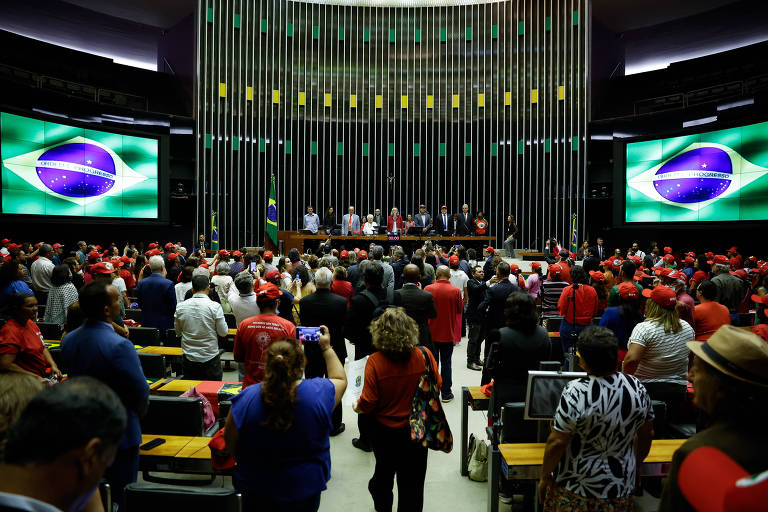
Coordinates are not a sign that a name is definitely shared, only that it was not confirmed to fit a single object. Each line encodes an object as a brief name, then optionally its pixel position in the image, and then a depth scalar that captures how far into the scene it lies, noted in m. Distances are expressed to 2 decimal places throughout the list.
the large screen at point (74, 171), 11.97
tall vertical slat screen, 17.59
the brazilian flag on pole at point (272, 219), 14.16
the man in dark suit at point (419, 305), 4.45
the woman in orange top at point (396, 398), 2.64
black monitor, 2.66
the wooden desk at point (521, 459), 2.68
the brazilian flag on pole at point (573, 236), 15.04
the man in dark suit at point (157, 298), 5.35
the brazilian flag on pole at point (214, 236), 15.41
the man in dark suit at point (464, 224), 14.54
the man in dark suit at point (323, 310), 4.27
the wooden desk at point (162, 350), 4.85
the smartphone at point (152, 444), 2.92
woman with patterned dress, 2.09
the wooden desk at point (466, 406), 3.79
